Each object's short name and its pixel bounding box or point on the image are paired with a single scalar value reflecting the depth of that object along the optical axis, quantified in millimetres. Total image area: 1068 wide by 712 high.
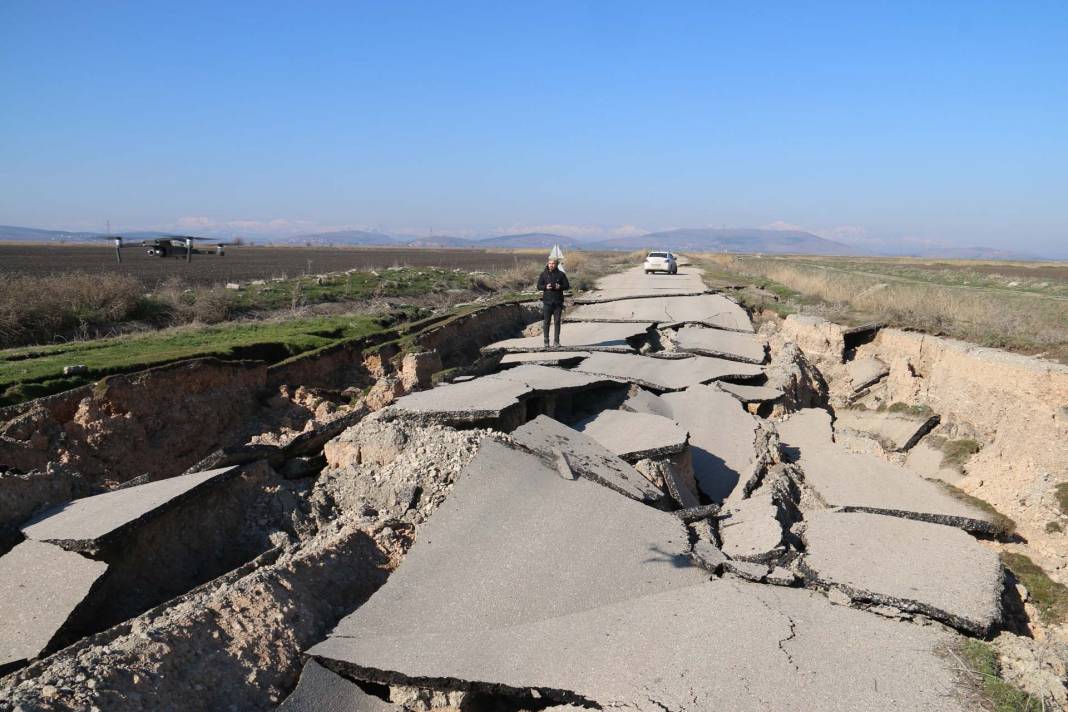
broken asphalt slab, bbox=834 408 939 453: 9769
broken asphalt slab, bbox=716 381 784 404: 9992
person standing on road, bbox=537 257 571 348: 12352
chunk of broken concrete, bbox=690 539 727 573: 4566
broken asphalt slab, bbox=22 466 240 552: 4746
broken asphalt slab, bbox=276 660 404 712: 3564
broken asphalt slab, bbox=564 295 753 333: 15969
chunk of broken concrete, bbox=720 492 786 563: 4879
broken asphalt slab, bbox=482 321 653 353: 12617
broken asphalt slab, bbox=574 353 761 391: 10328
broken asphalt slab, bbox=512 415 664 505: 5797
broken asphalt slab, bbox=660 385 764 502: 7438
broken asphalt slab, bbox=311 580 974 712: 3309
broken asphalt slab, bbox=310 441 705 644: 4070
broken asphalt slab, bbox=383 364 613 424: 7328
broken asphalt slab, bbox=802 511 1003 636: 4156
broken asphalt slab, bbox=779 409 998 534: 6055
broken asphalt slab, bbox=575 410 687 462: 6898
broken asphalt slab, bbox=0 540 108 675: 3971
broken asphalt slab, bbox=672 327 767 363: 12203
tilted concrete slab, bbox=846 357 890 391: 12305
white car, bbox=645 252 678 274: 34000
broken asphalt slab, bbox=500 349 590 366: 11094
